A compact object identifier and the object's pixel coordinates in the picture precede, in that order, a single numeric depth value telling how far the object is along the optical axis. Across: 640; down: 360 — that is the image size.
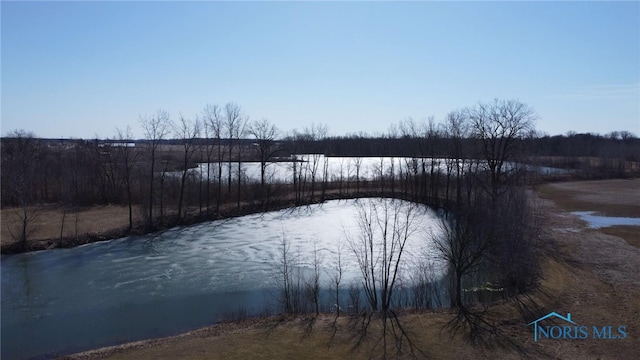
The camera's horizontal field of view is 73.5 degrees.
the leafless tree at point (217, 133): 47.62
